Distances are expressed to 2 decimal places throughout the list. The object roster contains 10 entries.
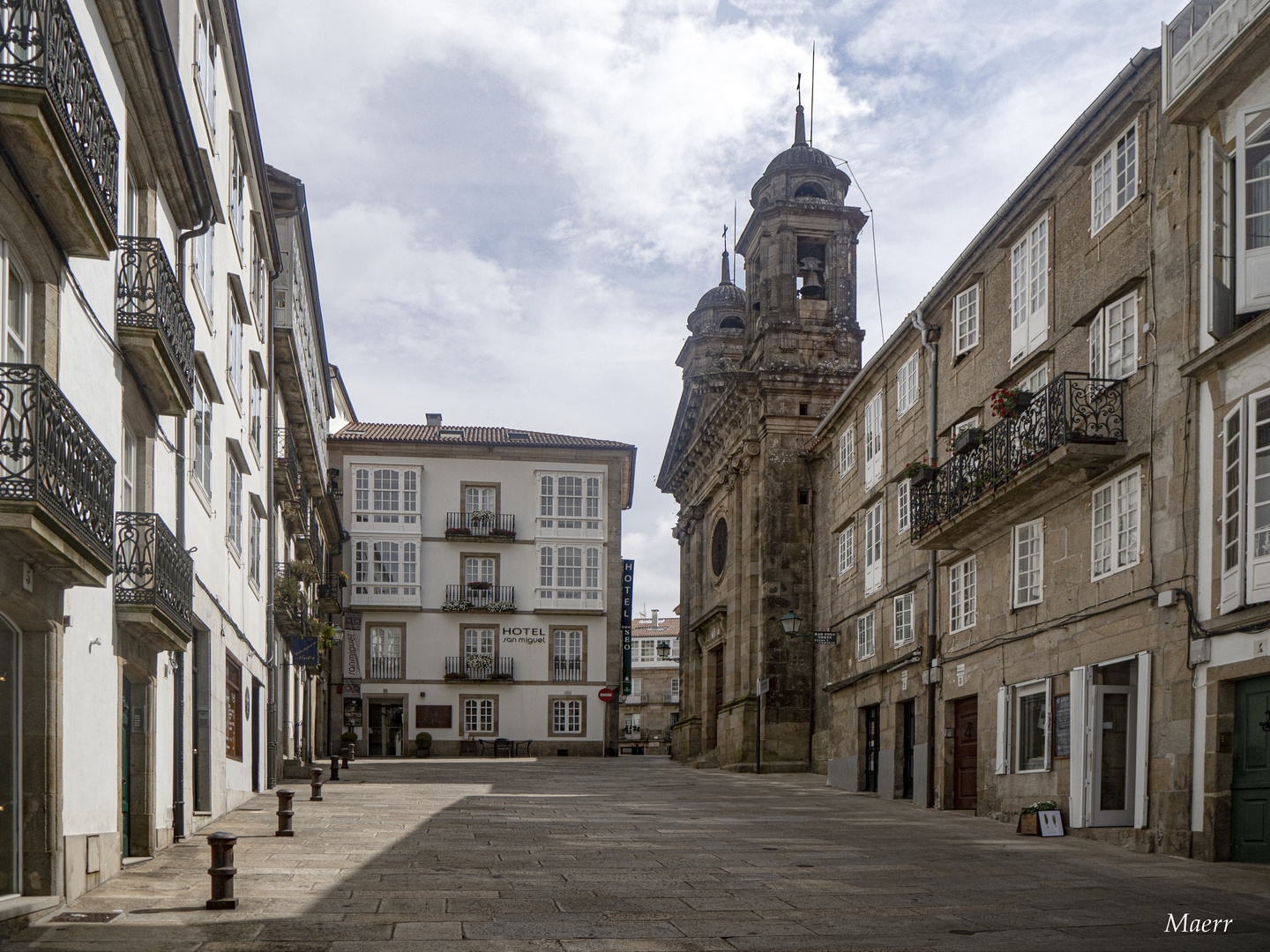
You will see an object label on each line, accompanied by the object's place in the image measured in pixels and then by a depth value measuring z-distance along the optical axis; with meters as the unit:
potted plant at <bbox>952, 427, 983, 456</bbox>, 19.70
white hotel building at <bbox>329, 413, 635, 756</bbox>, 50.88
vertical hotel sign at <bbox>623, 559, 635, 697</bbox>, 53.53
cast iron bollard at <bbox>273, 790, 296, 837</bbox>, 15.49
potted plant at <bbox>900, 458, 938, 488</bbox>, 22.02
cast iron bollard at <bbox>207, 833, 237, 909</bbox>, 10.03
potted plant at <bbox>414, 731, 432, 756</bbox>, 50.09
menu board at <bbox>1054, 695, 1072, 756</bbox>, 17.67
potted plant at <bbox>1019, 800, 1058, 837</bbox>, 17.55
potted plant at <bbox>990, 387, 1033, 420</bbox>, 18.11
